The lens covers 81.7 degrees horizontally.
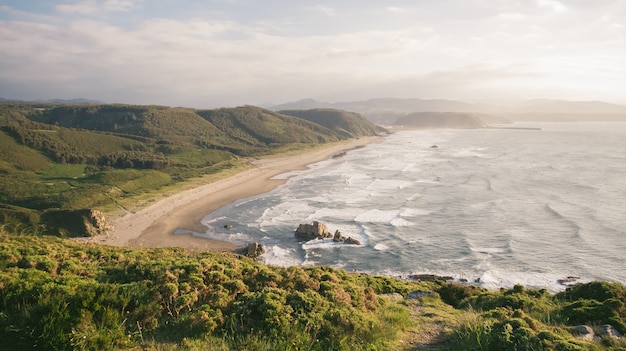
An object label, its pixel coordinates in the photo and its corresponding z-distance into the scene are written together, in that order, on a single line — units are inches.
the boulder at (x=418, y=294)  702.9
